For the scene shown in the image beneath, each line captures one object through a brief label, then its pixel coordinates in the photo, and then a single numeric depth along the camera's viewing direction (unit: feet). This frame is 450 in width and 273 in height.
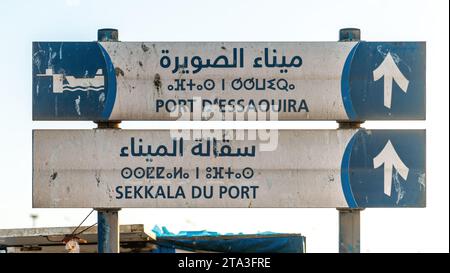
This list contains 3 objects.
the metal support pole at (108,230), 41.65
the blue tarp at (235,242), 53.11
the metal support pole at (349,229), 41.83
